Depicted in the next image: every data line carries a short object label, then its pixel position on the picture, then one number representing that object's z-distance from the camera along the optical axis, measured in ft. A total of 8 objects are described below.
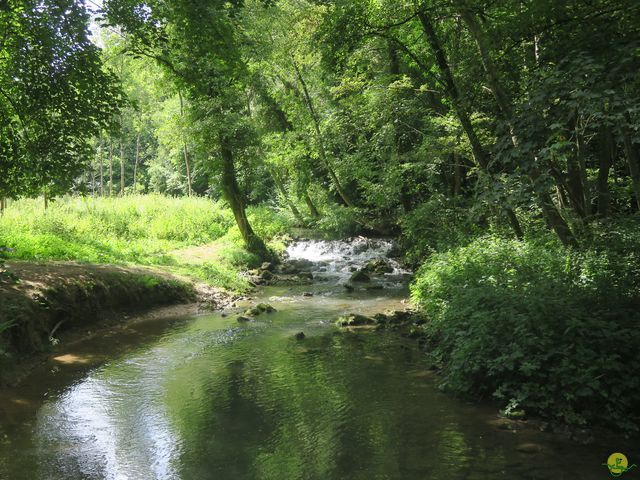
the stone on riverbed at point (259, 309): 40.57
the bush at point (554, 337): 17.98
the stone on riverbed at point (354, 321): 35.73
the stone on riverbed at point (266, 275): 57.62
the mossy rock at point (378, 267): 58.44
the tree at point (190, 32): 23.22
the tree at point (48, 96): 23.07
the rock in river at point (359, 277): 54.13
